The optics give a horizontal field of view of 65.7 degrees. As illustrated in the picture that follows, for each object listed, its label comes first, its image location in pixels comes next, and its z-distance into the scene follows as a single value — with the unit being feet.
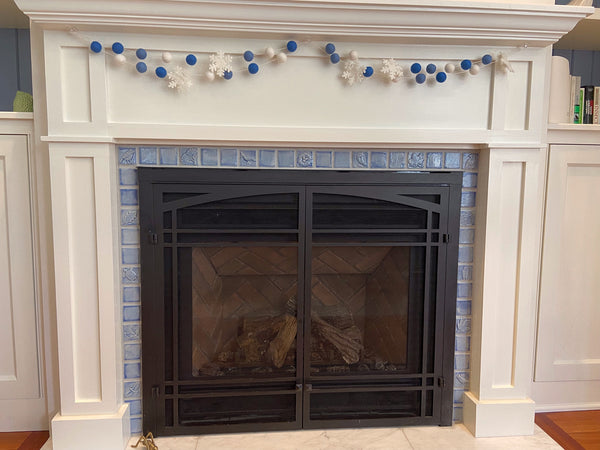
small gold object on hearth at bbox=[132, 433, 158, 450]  5.29
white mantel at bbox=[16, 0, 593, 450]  4.85
